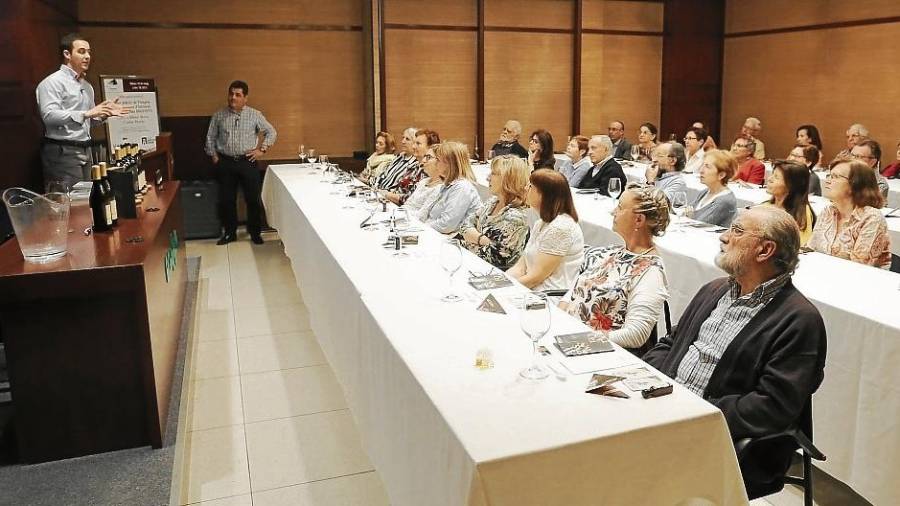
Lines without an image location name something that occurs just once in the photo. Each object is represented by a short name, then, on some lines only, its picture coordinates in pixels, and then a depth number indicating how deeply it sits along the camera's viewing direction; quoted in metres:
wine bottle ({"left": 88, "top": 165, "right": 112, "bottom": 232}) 3.36
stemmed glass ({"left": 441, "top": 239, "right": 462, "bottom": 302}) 2.72
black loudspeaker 7.57
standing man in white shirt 4.64
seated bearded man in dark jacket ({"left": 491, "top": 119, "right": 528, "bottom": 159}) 8.08
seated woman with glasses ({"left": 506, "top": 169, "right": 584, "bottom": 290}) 3.29
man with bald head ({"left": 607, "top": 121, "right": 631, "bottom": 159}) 8.76
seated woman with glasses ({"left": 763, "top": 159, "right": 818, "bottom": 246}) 3.90
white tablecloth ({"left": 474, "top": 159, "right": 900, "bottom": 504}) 2.40
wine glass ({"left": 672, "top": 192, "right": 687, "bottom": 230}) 4.80
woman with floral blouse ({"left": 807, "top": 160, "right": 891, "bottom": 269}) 3.58
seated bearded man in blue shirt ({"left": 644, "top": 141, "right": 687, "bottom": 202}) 5.43
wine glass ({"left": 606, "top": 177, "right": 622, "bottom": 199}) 5.01
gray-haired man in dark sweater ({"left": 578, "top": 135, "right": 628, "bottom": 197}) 6.22
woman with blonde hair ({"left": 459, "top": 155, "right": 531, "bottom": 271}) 3.78
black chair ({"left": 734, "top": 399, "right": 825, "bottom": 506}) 2.02
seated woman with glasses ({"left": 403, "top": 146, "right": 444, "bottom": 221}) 5.11
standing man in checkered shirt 7.48
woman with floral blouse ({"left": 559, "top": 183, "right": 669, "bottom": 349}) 2.59
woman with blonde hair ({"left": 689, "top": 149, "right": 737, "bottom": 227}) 4.54
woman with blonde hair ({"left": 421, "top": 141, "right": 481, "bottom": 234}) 4.67
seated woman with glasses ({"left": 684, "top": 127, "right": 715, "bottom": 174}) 7.82
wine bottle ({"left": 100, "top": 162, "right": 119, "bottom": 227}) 3.36
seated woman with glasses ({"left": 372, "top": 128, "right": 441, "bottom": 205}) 6.21
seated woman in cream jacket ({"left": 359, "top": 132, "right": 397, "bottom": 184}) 7.14
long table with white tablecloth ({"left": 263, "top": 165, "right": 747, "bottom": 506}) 1.59
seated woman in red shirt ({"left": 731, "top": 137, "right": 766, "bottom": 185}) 6.86
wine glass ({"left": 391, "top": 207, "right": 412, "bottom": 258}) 3.71
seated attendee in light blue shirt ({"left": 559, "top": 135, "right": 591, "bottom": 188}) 6.64
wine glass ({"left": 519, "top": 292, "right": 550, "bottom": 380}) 1.92
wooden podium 2.76
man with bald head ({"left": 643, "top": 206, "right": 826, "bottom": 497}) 2.00
